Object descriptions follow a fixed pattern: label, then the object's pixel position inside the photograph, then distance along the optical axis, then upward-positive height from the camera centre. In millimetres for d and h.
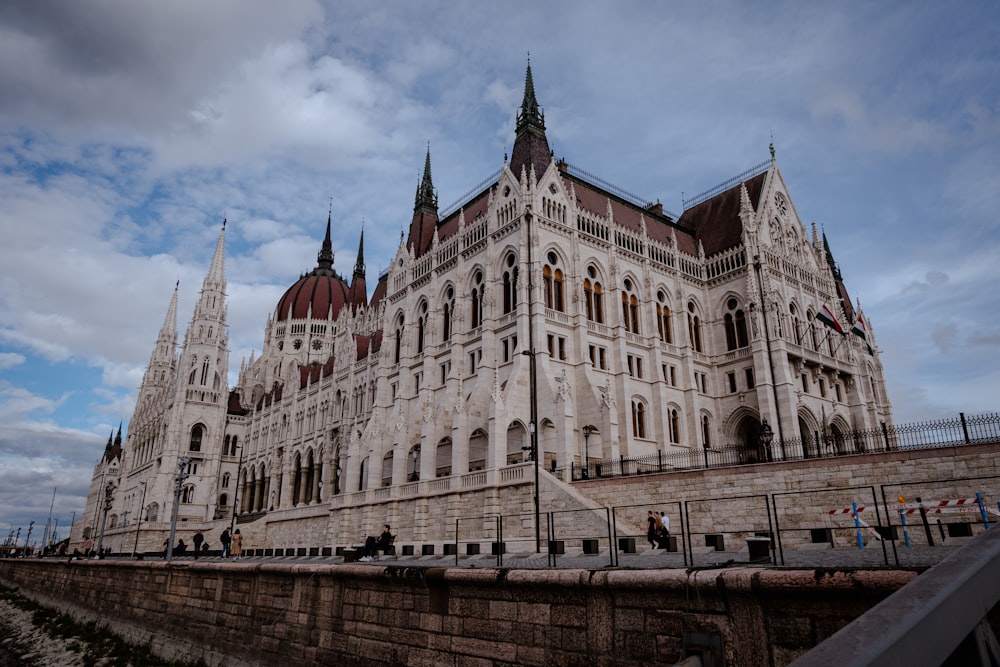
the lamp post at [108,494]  43256 +4214
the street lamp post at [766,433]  34706 +6237
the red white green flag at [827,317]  38534 +13348
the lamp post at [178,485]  32438 +4165
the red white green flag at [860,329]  38434 +12598
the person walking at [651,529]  16769 +672
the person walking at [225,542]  33875 +837
